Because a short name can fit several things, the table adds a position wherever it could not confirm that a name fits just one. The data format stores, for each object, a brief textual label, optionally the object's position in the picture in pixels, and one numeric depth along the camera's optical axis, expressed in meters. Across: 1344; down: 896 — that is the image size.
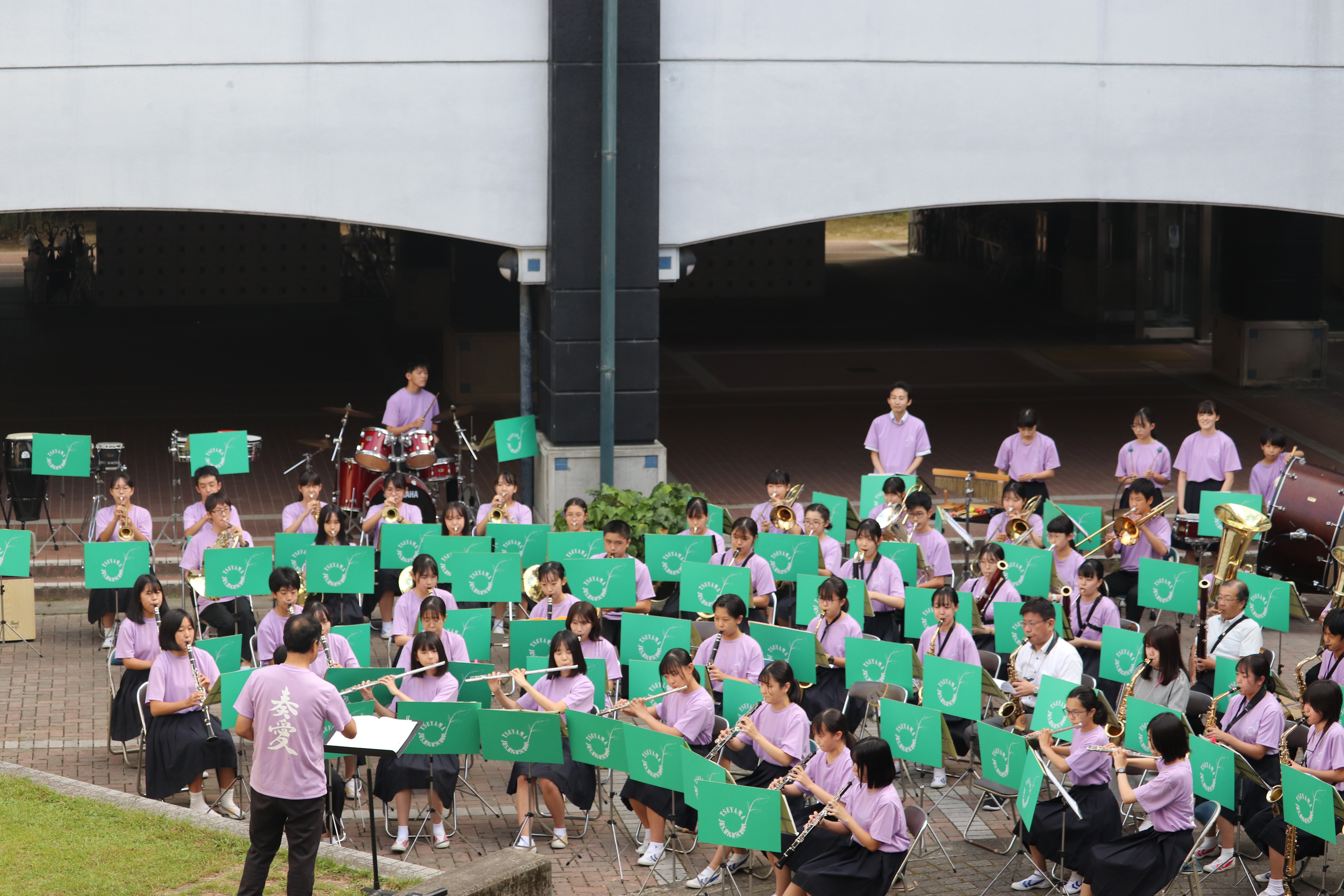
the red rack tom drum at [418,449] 15.32
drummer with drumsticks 15.97
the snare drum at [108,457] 15.41
